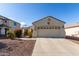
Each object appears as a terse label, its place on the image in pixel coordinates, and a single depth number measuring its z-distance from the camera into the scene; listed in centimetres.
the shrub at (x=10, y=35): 485
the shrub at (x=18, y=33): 500
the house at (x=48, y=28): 626
